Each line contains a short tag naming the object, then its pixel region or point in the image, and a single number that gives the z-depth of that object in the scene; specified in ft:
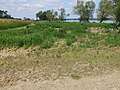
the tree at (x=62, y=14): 89.93
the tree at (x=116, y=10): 43.48
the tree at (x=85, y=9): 75.89
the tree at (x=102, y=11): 59.38
